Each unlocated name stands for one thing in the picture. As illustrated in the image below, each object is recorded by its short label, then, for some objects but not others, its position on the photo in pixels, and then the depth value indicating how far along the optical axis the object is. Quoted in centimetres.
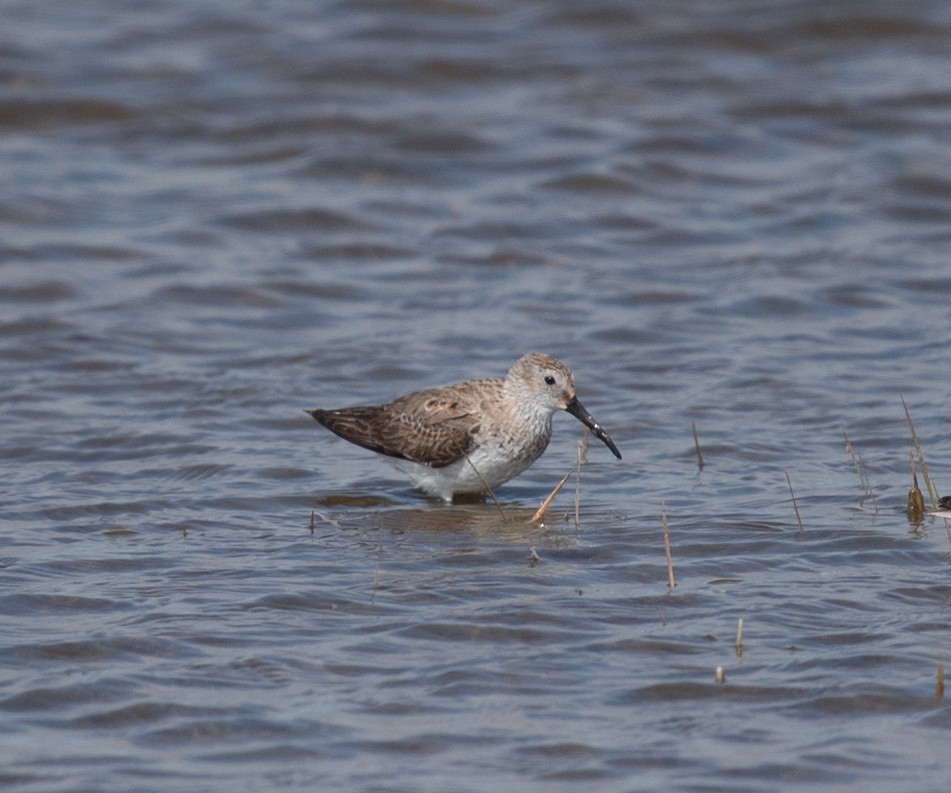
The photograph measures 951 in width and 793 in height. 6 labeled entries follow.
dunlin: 1945
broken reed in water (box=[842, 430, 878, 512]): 1828
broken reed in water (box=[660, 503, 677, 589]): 1505
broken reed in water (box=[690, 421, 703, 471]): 1975
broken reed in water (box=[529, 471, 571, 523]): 1719
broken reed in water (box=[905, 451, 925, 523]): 1703
